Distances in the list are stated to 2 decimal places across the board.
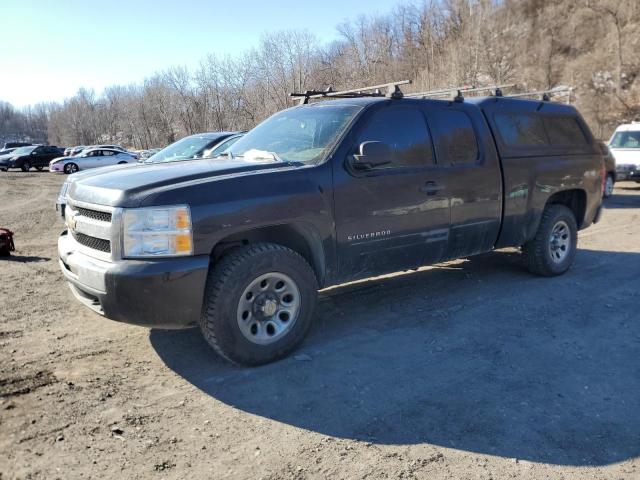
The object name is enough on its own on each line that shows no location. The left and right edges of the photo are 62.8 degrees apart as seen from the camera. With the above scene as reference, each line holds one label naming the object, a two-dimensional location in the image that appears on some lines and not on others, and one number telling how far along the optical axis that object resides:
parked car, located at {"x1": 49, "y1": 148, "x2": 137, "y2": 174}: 30.62
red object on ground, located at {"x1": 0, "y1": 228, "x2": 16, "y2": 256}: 7.67
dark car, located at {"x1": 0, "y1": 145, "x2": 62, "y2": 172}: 35.41
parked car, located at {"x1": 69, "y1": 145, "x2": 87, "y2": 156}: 39.33
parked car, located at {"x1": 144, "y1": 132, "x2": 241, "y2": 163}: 10.80
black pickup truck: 3.55
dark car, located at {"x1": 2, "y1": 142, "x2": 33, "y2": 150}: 55.16
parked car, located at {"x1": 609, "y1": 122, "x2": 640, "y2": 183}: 15.61
